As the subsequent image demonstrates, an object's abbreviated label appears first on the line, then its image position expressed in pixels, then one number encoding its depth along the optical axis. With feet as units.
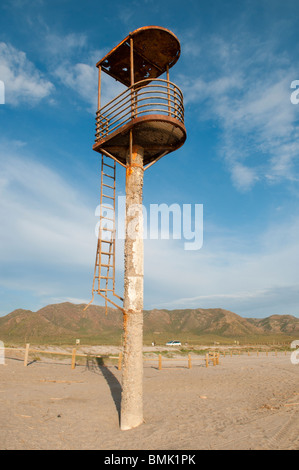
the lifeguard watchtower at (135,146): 26.11
